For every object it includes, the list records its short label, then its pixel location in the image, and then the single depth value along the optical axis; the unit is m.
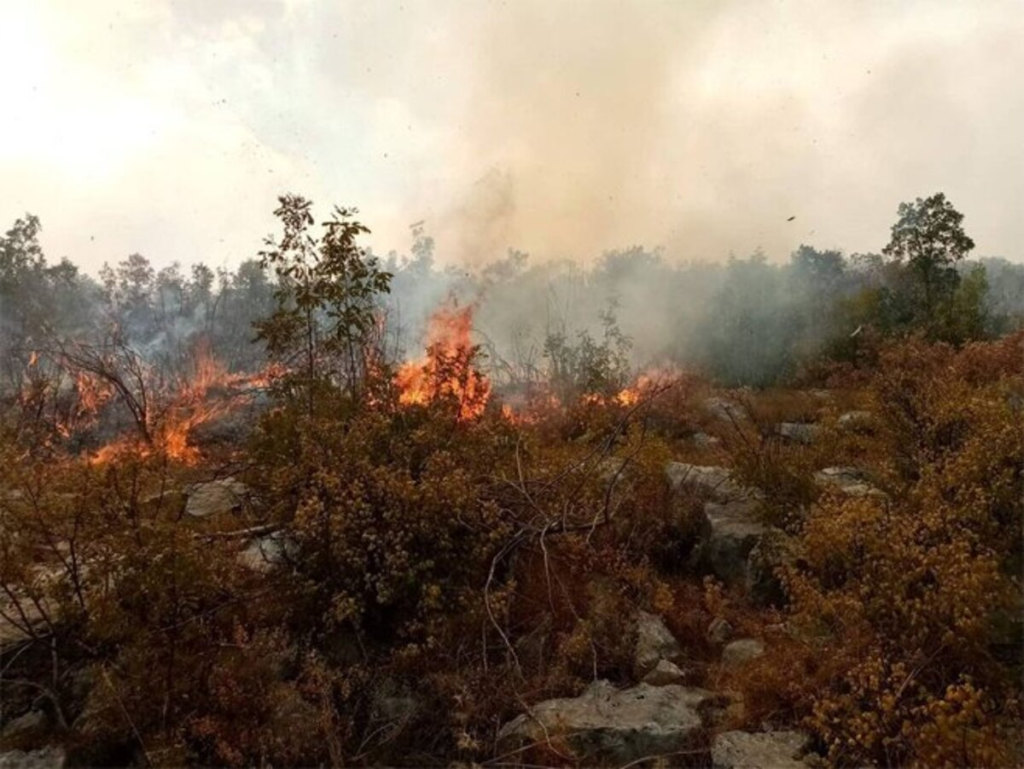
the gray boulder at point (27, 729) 5.29
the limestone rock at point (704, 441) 13.43
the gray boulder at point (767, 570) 6.99
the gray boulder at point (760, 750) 4.66
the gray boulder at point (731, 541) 7.54
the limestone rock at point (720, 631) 6.52
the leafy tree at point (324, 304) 9.08
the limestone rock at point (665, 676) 5.91
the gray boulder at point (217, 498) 8.52
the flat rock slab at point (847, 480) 7.94
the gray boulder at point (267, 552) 6.78
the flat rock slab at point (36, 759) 4.97
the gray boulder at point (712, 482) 8.47
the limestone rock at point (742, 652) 6.04
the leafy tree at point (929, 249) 24.92
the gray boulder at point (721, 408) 16.09
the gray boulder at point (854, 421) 11.65
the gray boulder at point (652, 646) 6.14
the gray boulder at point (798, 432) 12.81
